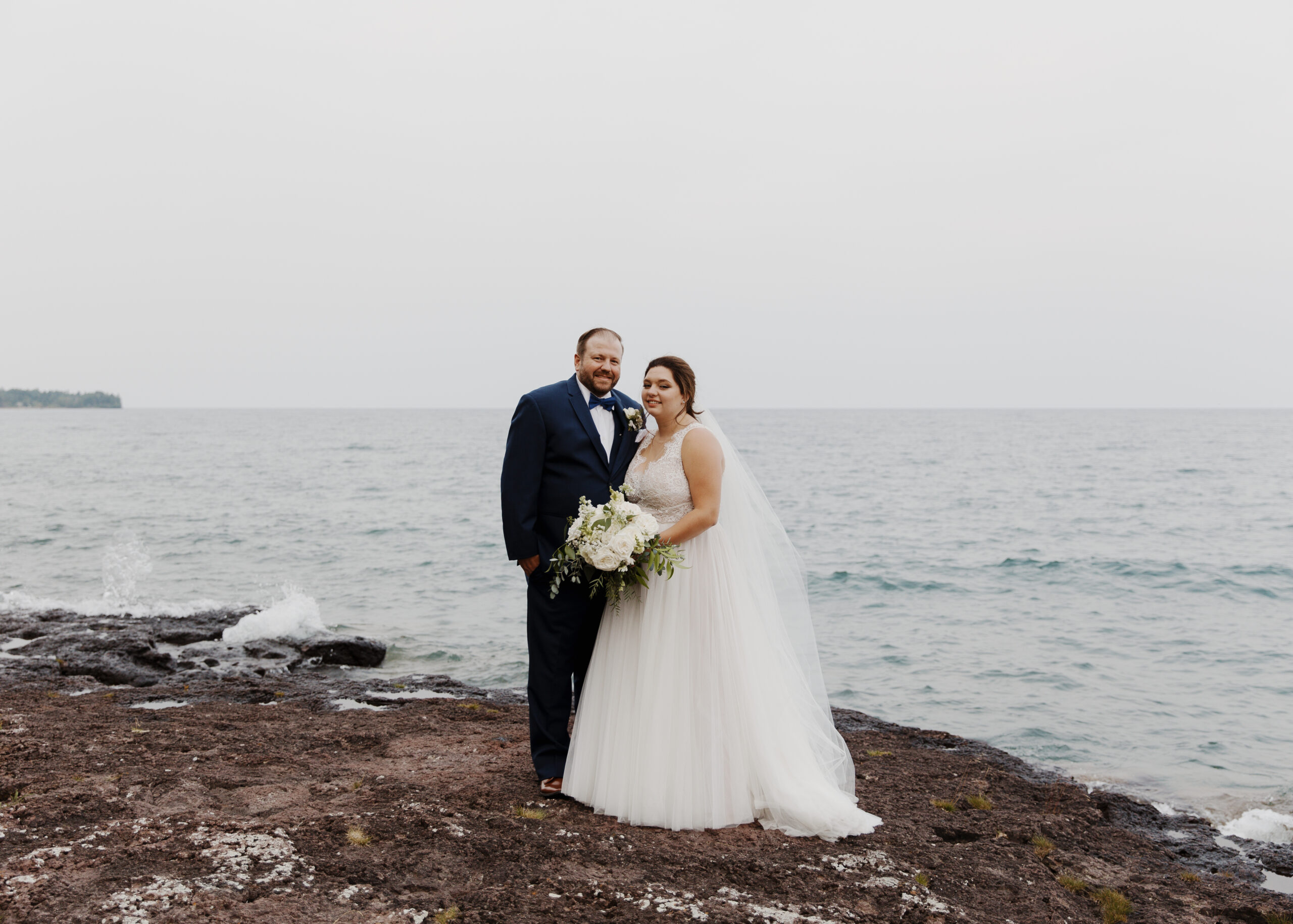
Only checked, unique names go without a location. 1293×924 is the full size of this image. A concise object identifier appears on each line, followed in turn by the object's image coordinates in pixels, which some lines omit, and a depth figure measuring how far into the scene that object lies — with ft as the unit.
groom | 15.93
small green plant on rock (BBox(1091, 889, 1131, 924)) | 14.17
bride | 15.19
